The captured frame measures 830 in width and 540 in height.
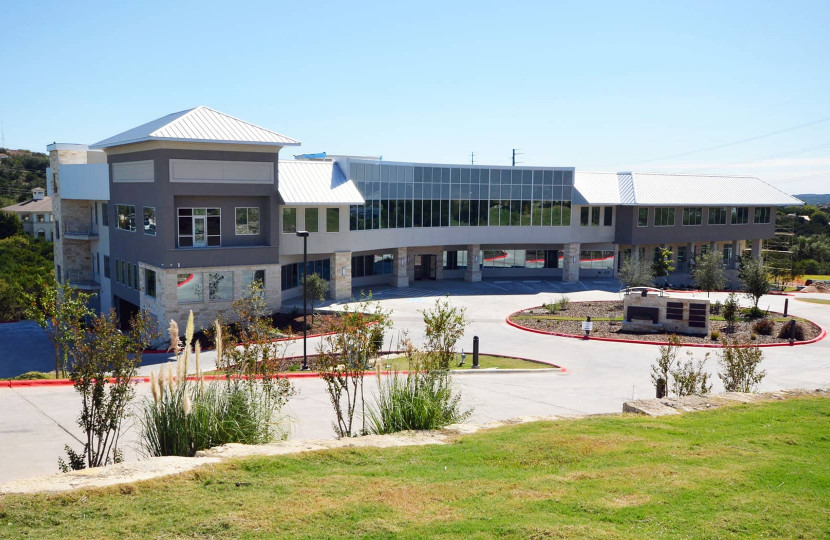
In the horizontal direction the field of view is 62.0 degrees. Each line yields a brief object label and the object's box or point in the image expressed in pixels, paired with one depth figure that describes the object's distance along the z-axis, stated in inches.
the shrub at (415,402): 482.0
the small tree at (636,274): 1691.7
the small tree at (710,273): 1745.4
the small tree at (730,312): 1362.0
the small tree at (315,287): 1478.8
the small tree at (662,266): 1842.2
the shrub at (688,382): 710.5
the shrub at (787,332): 1296.8
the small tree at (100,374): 471.5
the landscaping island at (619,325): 1275.8
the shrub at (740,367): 743.1
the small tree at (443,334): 550.6
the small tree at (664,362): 767.0
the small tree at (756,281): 1497.3
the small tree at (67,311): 510.2
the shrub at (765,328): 1336.1
